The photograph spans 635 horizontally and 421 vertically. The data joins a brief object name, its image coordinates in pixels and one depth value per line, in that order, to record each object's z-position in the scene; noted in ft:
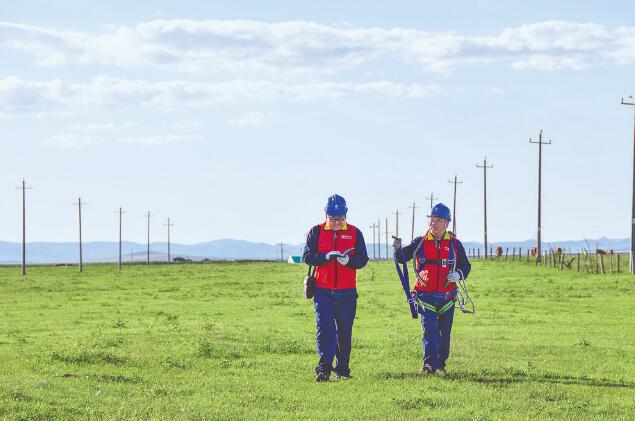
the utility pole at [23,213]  327.47
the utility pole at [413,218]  507.71
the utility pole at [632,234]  193.77
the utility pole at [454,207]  356.83
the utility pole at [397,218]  533.14
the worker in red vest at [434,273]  49.62
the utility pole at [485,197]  334.58
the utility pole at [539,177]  272.92
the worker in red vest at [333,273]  47.75
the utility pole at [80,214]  352.90
